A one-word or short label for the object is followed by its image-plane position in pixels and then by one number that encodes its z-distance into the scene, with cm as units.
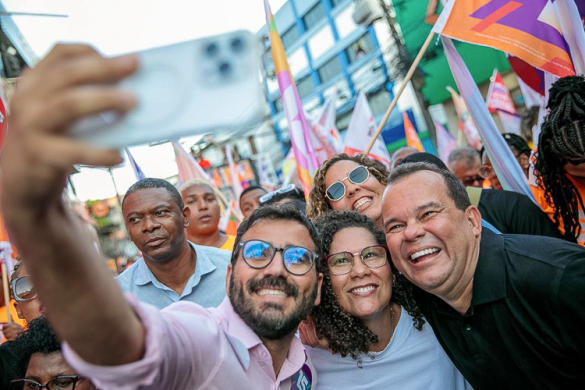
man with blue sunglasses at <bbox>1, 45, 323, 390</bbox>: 73
